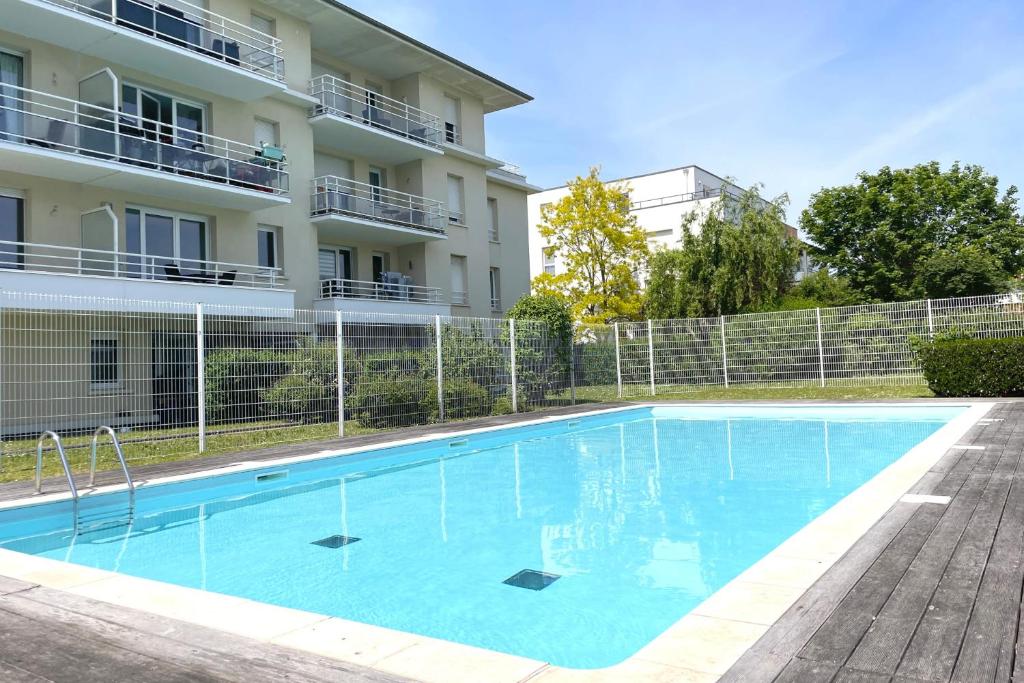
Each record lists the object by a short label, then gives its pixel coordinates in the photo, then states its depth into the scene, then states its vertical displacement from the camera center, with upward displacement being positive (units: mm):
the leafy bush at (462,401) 13281 -683
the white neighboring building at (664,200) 38594 +9011
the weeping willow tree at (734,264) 24750 +3284
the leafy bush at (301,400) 10734 -426
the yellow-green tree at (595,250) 29719 +4786
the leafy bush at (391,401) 12083 -561
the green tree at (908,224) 31469 +5717
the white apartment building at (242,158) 14117 +5574
